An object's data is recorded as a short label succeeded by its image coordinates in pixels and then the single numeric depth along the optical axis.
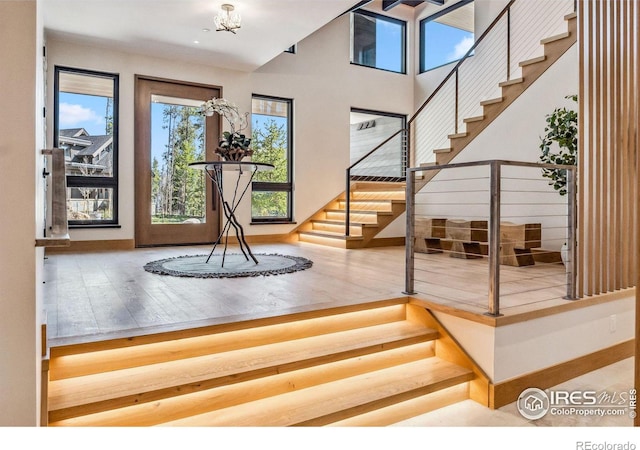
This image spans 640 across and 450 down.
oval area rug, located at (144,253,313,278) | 3.81
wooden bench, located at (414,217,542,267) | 4.44
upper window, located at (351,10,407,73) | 7.45
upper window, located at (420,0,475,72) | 7.17
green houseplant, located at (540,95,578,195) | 3.99
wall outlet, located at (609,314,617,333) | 3.10
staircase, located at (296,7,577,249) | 4.84
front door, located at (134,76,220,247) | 5.88
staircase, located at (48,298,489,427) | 1.92
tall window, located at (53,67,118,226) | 5.42
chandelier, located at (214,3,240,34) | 4.31
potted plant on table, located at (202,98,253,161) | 4.14
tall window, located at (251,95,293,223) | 6.62
